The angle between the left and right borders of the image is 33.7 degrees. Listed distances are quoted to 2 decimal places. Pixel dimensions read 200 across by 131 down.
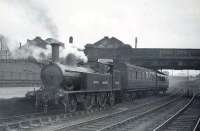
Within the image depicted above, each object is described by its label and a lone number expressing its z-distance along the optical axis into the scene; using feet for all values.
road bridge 153.38
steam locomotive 54.13
